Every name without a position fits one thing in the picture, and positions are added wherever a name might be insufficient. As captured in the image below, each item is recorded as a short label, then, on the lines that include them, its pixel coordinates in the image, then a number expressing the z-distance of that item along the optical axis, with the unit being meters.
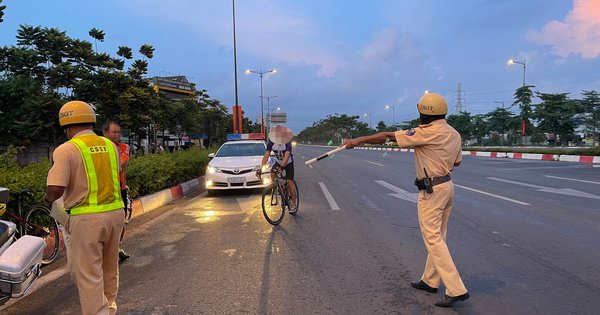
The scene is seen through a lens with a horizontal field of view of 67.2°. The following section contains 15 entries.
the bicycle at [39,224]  5.42
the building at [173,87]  60.15
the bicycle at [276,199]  7.74
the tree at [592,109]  33.34
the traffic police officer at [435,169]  4.01
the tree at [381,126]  88.18
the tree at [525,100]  41.81
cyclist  8.06
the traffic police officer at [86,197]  3.14
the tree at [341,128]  95.00
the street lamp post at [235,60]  28.22
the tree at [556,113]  35.50
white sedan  11.44
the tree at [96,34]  19.11
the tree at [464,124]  61.47
